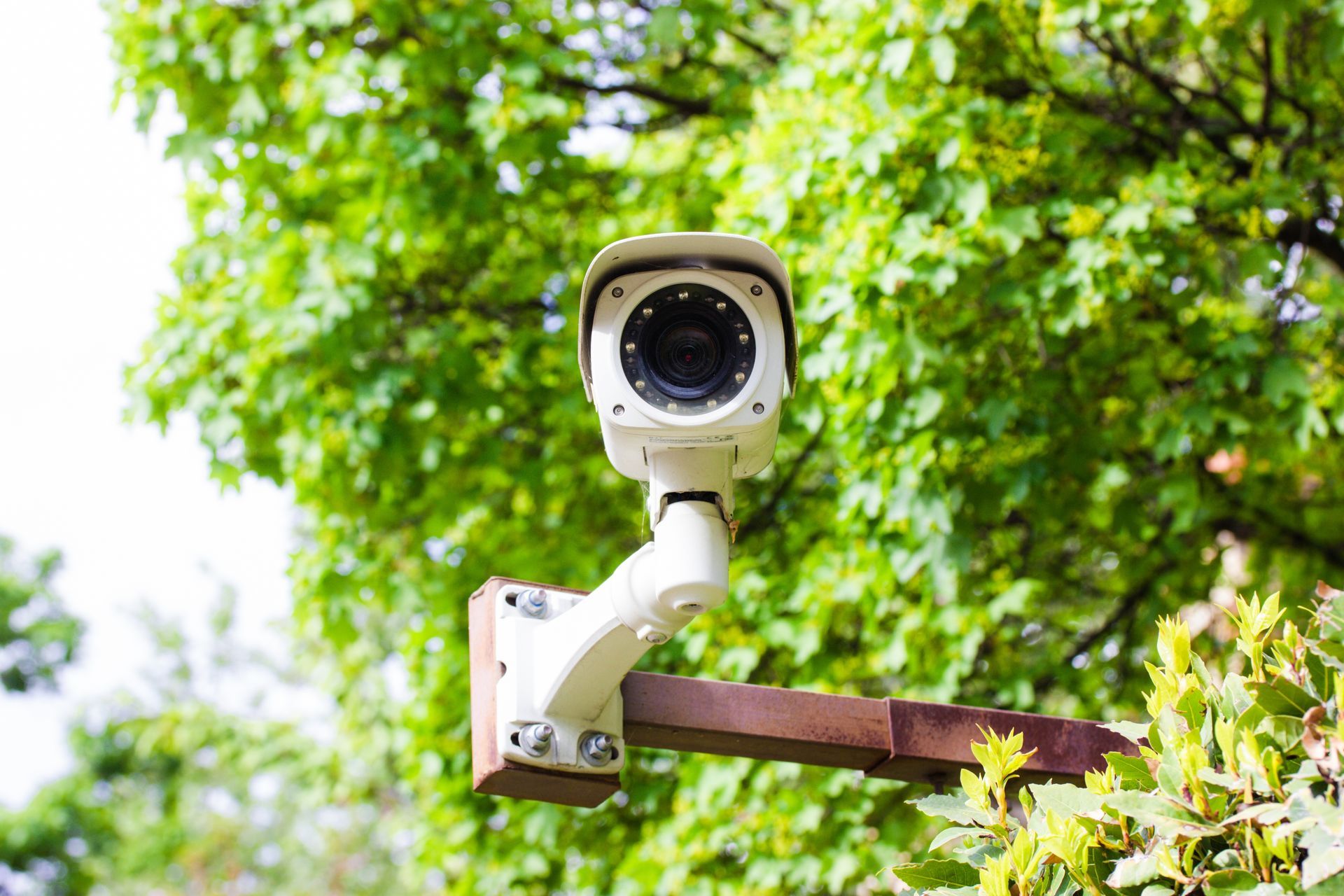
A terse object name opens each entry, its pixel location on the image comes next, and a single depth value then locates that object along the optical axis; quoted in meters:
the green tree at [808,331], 1.90
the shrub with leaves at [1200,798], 1.00
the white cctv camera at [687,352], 1.15
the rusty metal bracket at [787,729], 1.25
